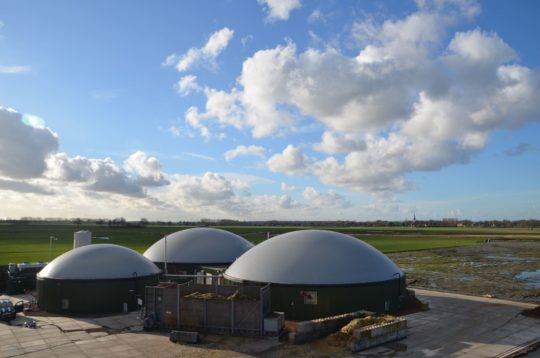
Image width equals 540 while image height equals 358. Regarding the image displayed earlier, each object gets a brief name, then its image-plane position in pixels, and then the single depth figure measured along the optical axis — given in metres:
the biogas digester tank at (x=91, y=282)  38.53
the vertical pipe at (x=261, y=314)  30.14
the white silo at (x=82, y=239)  52.31
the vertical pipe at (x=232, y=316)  30.64
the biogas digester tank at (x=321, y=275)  34.75
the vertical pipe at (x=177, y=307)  32.00
